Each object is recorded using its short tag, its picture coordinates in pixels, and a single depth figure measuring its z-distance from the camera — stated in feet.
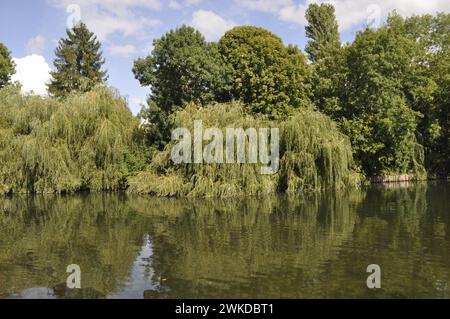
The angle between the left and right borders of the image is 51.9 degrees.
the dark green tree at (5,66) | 152.46
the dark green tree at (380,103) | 112.57
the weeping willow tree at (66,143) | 90.99
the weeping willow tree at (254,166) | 83.20
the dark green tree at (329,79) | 119.14
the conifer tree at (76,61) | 167.12
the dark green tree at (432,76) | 123.54
